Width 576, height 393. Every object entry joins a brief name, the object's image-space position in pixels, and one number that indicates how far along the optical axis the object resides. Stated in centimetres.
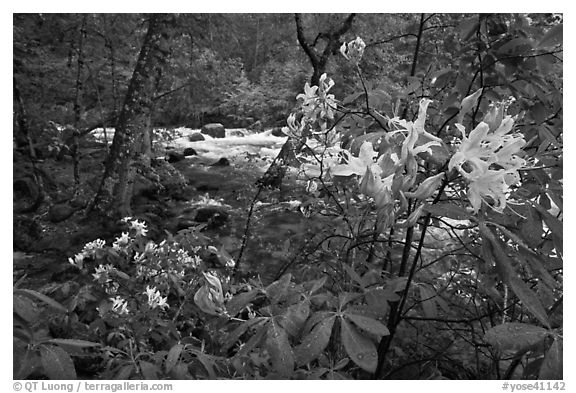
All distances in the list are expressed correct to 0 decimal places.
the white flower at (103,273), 134
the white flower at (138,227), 156
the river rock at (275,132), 824
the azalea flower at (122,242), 148
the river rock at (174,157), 738
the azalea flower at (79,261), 146
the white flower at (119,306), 124
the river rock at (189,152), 831
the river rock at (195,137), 999
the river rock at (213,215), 414
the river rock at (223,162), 716
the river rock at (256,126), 812
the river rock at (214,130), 1094
